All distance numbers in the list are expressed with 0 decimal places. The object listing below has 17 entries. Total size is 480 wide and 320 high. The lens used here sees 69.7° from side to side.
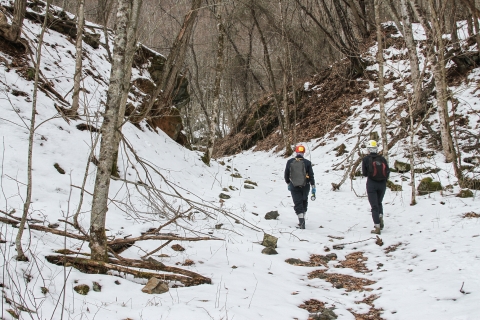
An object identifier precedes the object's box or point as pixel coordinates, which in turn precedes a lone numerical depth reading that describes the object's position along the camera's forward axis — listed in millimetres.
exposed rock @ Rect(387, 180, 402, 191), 9649
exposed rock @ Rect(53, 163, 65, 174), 6734
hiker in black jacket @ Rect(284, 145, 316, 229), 7723
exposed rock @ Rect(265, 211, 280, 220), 8241
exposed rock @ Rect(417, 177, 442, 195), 8656
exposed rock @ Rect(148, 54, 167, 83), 13678
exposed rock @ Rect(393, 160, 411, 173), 10594
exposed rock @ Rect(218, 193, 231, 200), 9559
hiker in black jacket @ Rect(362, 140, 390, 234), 7102
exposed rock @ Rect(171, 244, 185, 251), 5344
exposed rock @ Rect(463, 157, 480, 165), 9250
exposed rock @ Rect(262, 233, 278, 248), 6109
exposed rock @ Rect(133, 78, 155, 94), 12641
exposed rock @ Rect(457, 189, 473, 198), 7732
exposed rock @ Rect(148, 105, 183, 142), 12766
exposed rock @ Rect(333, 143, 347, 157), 14167
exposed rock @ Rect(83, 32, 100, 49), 12062
